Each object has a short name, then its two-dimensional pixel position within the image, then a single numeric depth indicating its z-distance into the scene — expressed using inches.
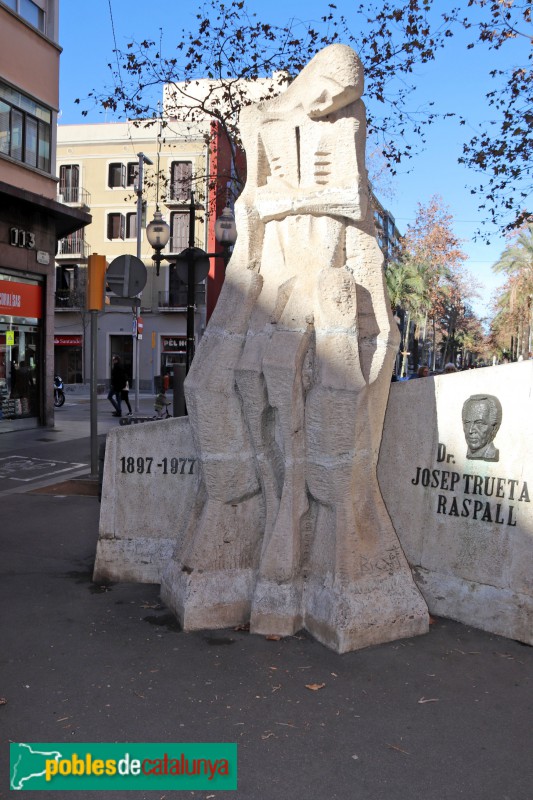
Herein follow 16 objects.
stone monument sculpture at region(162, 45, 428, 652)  157.6
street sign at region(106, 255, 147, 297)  350.3
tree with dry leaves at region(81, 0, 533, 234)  399.2
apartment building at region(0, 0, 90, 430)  581.6
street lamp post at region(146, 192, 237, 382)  465.4
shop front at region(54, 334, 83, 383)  1541.6
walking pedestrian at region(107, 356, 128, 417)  771.4
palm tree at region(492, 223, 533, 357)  1419.8
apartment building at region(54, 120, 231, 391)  1440.7
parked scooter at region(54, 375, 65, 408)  987.9
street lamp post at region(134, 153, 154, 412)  835.5
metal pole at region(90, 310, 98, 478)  321.4
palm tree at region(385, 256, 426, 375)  1605.6
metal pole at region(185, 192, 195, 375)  463.5
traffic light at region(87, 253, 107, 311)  309.0
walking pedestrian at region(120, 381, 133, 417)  812.0
